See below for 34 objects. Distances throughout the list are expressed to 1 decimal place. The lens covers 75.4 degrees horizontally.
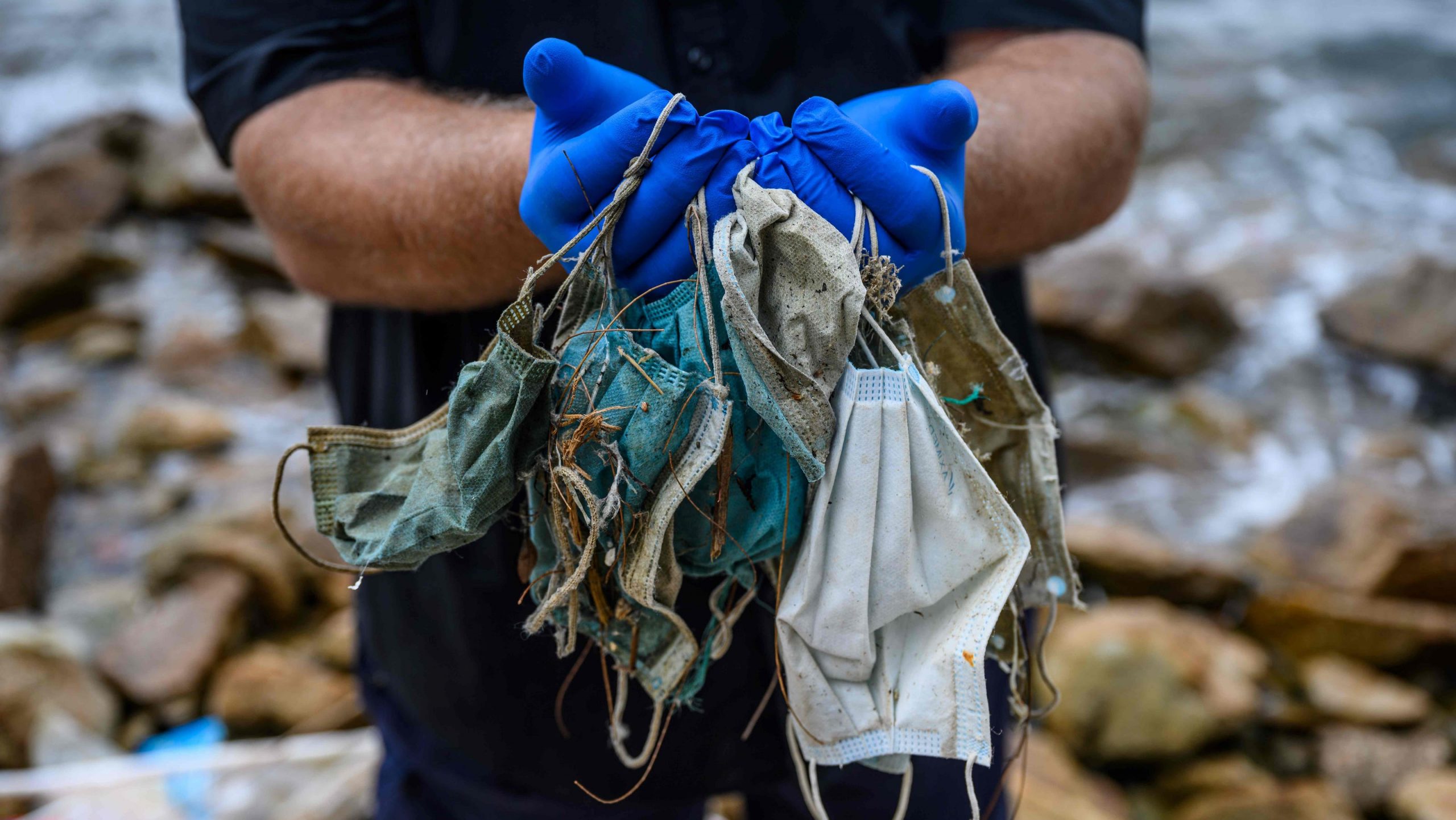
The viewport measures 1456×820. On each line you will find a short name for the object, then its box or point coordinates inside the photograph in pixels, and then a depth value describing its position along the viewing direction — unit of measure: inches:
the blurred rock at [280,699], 112.7
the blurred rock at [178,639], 118.3
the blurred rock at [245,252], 251.0
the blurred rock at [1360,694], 120.1
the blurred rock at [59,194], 275.6
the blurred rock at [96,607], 134.6
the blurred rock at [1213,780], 108.9
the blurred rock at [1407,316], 219.1
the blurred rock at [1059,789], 96.7
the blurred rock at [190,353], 207.6
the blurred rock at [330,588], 135.9
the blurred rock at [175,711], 117.2
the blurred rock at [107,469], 169.3
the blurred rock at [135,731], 112.7
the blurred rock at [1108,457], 192.4
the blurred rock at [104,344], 210.7
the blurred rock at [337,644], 124.8
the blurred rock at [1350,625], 129.0
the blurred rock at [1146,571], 141.3
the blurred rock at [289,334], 208.4
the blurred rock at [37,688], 102.3
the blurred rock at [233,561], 131.3
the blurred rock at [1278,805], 102.2
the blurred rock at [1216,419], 203.8
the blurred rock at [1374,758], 111.0
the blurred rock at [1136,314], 221.3
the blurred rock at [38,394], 190.5
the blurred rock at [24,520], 136.0
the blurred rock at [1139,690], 113.9
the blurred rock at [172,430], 176.7
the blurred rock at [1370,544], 135.4
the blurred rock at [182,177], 278.2
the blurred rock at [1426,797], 101.1
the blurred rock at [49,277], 221.3
